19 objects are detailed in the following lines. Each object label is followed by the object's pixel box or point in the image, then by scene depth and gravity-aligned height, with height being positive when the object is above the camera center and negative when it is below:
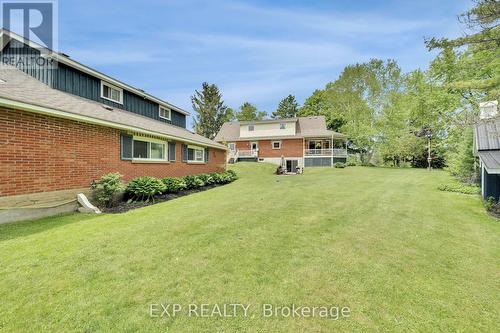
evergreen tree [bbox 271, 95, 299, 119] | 56.83 +13.48
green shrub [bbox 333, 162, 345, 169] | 28.98 -0.03
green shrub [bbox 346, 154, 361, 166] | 31.88 +0.63
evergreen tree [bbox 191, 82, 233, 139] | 49.16 +11.40
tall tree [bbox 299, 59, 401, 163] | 34.41 +10.42
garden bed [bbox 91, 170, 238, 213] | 8.77 -1.05
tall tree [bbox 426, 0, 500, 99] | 6.81 +3.84
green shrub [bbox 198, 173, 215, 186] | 15.26 -0.83
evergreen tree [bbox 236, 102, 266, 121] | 58.53 +12.74
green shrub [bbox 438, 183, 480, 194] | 12.10 -1.24
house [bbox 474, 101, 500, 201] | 8.26 +0.44
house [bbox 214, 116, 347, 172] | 31.38 +3.05
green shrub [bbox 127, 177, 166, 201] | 9.76 -0.89
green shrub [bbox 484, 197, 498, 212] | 8.77 -1.47
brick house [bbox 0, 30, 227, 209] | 6.77 +1.33
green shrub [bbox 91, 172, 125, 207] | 8.70 -0.80
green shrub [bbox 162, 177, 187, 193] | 11.70 -0.92
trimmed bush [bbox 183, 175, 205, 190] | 13.62 -0.90
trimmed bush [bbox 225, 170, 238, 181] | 19.67 -0.79
